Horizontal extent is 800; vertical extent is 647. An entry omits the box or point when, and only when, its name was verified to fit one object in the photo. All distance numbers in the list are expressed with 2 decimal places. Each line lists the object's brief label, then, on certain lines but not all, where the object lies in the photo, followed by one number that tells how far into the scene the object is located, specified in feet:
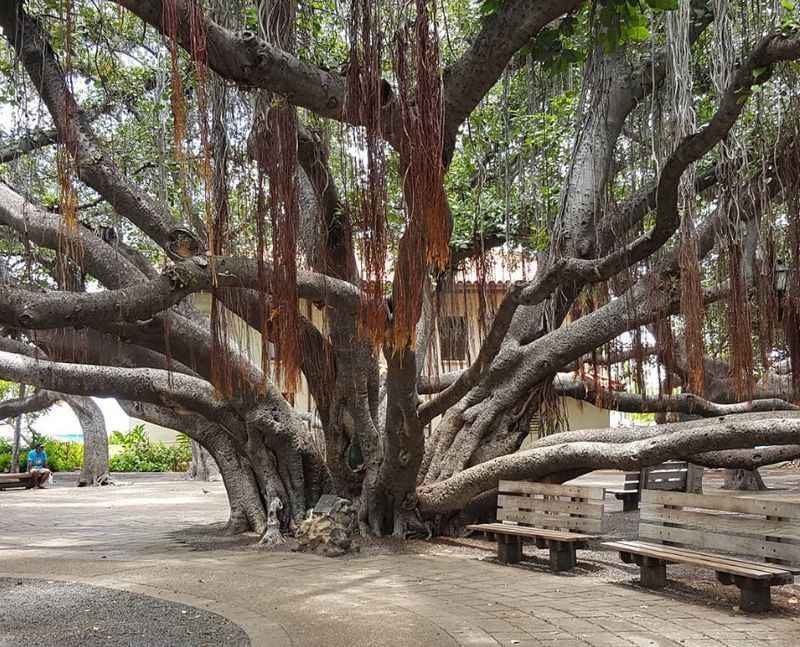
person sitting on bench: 57.98
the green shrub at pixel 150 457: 77.10
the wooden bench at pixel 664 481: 35.83
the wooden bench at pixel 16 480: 55.36
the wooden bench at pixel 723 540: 16.01
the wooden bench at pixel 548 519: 21.12
